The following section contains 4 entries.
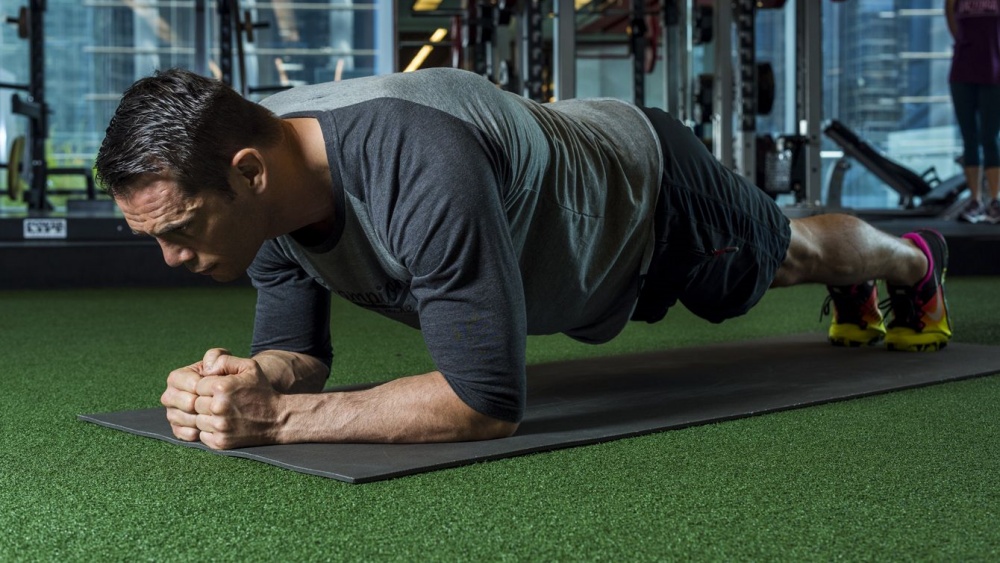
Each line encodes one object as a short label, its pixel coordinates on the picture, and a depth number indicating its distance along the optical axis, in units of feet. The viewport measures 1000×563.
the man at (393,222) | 3.76
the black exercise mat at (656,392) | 3.96
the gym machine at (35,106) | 17.16
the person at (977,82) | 15.75
